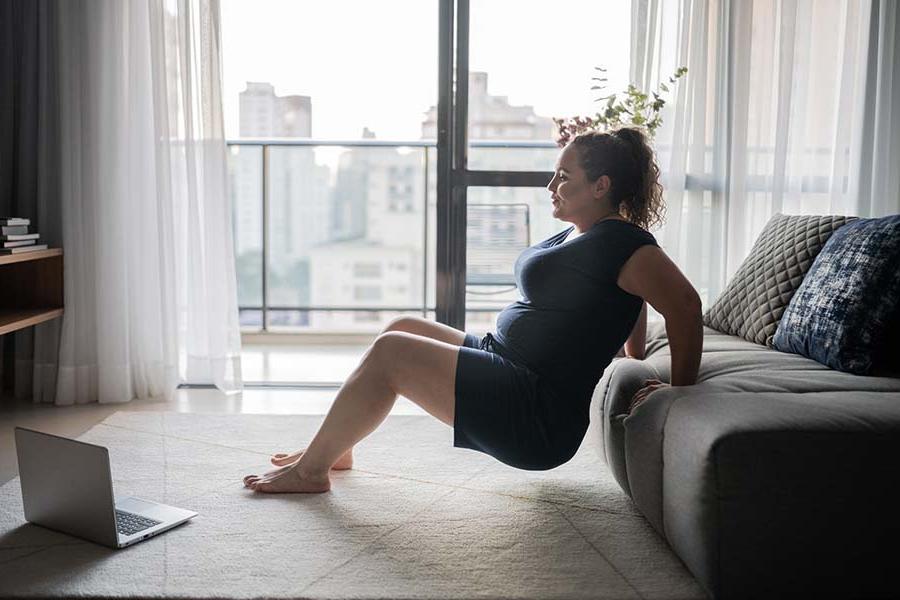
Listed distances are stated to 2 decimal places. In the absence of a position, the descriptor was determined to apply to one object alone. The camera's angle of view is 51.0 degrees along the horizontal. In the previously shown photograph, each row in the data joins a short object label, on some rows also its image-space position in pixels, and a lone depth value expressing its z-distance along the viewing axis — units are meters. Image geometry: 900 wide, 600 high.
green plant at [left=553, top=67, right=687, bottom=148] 3.04
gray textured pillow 2.73
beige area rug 1.96
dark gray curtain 3.60
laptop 2.10
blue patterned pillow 2.29
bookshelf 3.68
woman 2.25
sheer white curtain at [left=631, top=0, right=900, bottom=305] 3.68
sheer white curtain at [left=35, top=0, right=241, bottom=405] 3.62
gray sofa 1.77
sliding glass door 3.89
